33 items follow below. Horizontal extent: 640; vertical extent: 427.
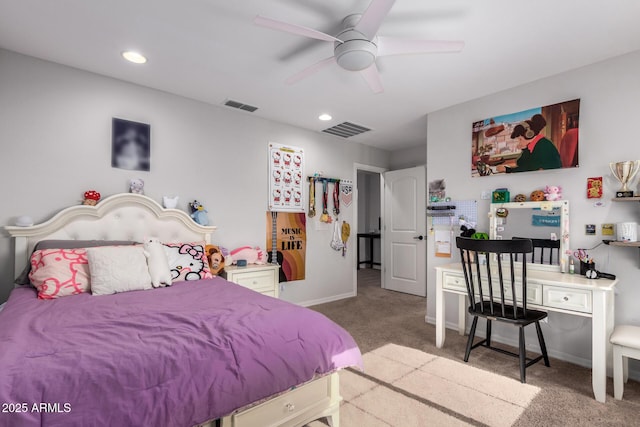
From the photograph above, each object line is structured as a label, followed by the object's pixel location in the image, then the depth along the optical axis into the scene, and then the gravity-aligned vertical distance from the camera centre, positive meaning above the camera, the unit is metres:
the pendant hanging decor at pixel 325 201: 4.47 +0.20
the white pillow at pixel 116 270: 2.11 -0.39
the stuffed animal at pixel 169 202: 3.08 +0.13
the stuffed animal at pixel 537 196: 2.76 +0.17
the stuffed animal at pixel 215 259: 3.08 -0.44
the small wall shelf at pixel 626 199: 2.18 +0.11
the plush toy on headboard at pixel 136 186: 2.92 +0.27
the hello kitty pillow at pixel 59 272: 2.03 -0.39
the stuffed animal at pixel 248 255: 3.47 -0.45
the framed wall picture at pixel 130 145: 2.86 +0.66
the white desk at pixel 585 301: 2.03 -0.60
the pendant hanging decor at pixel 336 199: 4.61 +0.23
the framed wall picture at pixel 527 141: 2.65 +0.69
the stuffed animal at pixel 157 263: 2.36 -0.37
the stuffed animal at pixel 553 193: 2.69 +0.19
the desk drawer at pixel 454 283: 2.79 -0.62
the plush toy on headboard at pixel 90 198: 2.67 +0.14
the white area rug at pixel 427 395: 1.82 -1.19
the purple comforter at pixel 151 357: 1.00 -0.55
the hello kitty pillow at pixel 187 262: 2.60 -0.40
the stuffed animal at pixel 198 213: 3.25 +0.02
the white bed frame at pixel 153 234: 1.47 -0.17
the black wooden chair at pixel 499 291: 2.25 -0.61
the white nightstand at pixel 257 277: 3.16 -0.64
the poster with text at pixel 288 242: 3.95 -0.35
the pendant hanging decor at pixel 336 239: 4.59 -0.36
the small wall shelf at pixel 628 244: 2.17 -0.20
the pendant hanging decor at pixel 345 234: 4.71 -0.29
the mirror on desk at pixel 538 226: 2.65 -0.10
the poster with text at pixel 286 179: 3.95 +0.47
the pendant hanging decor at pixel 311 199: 4.30 +0.22
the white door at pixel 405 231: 4.83 -0.26
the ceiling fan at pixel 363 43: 1.73 +1.05
